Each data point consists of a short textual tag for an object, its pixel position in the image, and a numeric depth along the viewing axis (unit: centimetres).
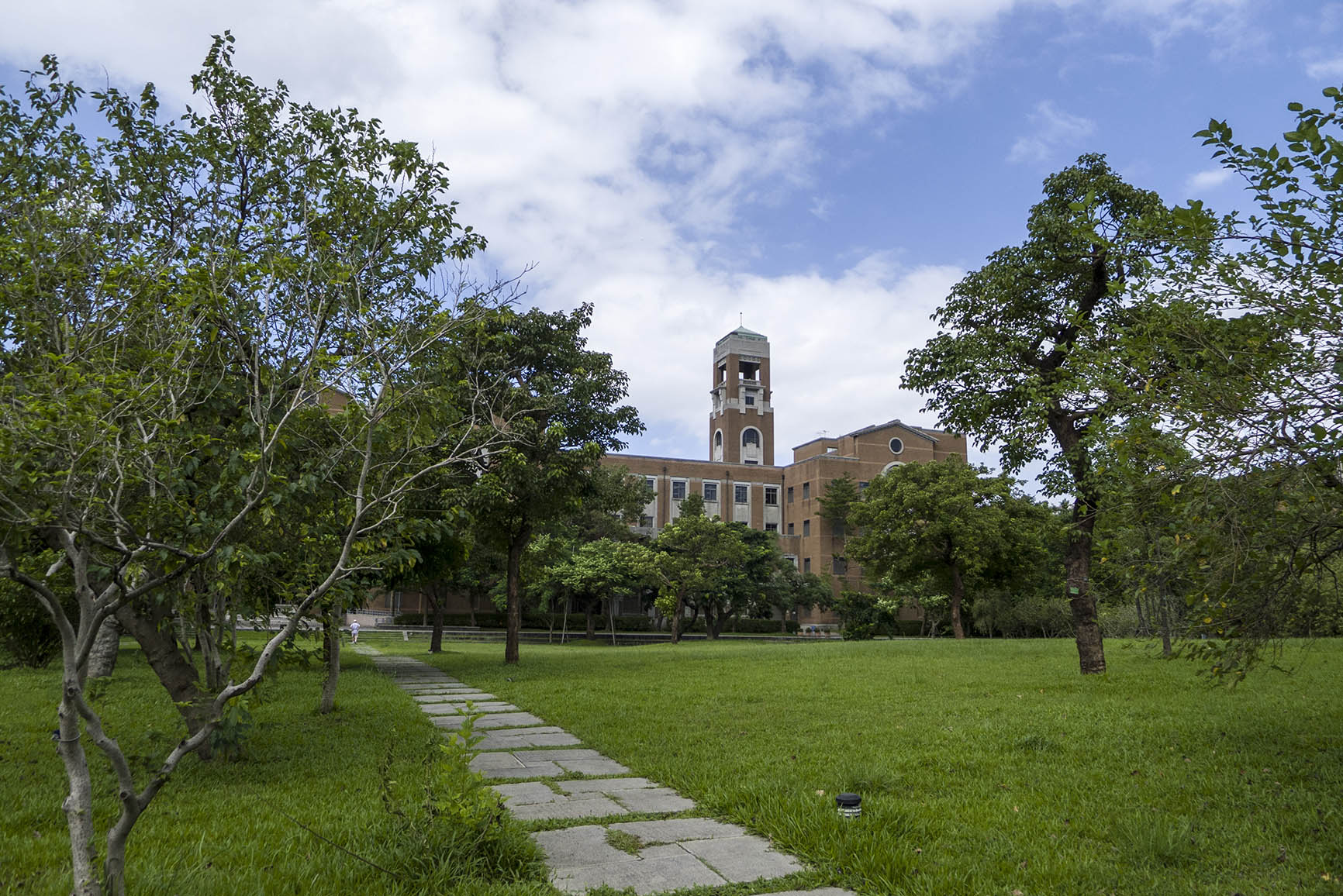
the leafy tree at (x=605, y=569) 3622
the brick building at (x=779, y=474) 5925
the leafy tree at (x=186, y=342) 351
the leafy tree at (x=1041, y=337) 1215
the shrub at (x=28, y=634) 1423
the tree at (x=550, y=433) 1544
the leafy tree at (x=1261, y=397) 478
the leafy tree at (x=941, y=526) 3156
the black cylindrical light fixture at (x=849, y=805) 466
